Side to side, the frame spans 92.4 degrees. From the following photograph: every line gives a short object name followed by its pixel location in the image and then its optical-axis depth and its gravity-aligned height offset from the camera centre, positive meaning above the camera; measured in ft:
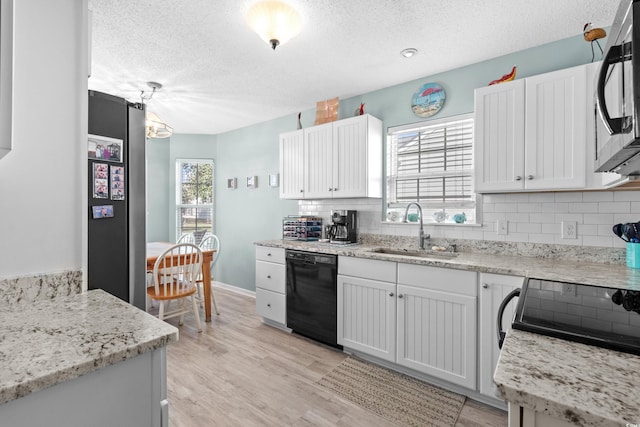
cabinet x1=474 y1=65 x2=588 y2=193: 6.35 +1.75
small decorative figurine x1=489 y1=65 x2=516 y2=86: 7.36 +3.26
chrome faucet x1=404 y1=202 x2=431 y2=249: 9.09 -0.70
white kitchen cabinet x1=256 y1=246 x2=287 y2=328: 10.44 -2.61
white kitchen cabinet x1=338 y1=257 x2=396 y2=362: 7.91 -2.58
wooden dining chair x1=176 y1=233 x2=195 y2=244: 15.84 -1.46
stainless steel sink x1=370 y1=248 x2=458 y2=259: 8.62 -1.24
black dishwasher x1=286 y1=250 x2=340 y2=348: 9.08 -2.61
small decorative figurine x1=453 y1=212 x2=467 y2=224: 8.84 -0.18
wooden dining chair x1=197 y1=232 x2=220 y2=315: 11.93 -1.98
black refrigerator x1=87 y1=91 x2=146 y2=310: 5.24 +0.23
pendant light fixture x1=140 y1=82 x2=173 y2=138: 9.61 +2.71
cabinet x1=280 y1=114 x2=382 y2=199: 9.79 +1.79
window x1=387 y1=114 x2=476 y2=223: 9.03 +1.38
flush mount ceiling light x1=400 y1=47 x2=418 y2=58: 7.86 +4.16
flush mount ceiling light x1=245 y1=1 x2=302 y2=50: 6.04 +3.89
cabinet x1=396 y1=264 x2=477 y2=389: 6.73 -2.57
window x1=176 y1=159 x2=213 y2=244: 17.02 +0.79
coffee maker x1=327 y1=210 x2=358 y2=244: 10.37 -0.47
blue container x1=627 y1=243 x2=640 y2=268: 6.10 -0.85
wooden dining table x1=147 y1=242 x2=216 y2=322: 11.48 -2.54
